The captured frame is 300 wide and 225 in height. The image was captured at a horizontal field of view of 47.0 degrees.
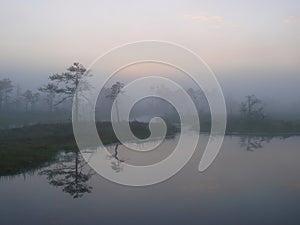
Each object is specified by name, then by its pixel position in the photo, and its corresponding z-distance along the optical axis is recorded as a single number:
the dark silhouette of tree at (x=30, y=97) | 74.34
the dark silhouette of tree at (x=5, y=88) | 72.82
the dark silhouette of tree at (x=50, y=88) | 37.14
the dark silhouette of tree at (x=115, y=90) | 45.06
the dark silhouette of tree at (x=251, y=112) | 48.67
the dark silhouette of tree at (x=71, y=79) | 37.19
